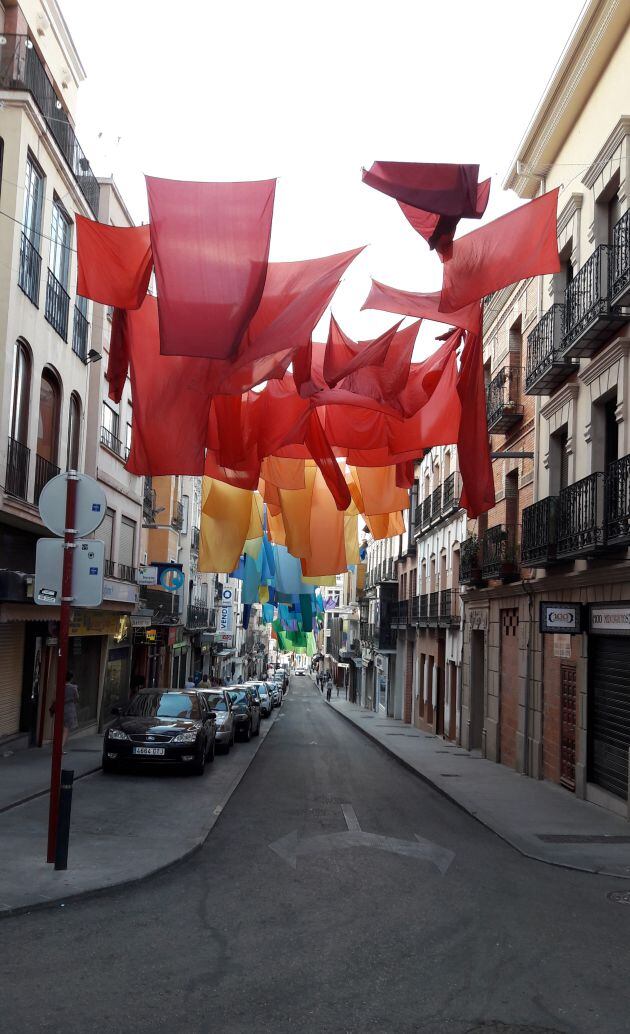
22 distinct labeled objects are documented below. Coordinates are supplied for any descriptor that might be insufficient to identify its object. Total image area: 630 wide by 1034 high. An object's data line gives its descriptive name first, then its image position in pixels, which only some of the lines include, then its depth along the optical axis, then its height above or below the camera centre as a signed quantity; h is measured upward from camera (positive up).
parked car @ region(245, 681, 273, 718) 39.25 -3.78
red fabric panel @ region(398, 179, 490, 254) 7.84 +3.46
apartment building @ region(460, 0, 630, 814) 13.73 +3.16
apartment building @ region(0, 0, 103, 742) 15.01 +5.47
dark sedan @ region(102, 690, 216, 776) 14.82 -2.10
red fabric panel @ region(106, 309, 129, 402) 9.19 +2.70
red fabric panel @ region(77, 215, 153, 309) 8.25 +3.20
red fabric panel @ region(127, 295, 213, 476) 8.89 +2.06
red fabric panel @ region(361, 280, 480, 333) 8.67 +3.06
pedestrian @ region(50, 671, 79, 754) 17.56 -1.92
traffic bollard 7.91 -1.91
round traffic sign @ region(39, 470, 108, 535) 8.58 +0.98
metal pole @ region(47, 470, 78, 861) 8.15 -0.39
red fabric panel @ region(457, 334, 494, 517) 9.66 +2.07
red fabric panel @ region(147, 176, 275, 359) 7.45 +3.02
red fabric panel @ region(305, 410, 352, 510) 10.87 +1.92
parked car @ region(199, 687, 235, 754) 20.64 -2.37
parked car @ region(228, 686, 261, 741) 24.86 -2.79
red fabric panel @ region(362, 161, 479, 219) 7.29 +3.54
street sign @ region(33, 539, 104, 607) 8.44 +0.35
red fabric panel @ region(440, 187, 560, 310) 8.09 +3.32
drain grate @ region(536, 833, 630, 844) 11.22 -2.69
